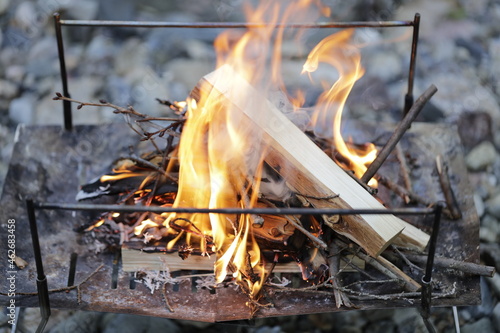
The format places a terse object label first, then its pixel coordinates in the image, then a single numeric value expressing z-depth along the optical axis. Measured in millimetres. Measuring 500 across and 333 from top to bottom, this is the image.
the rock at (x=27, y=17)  7992
